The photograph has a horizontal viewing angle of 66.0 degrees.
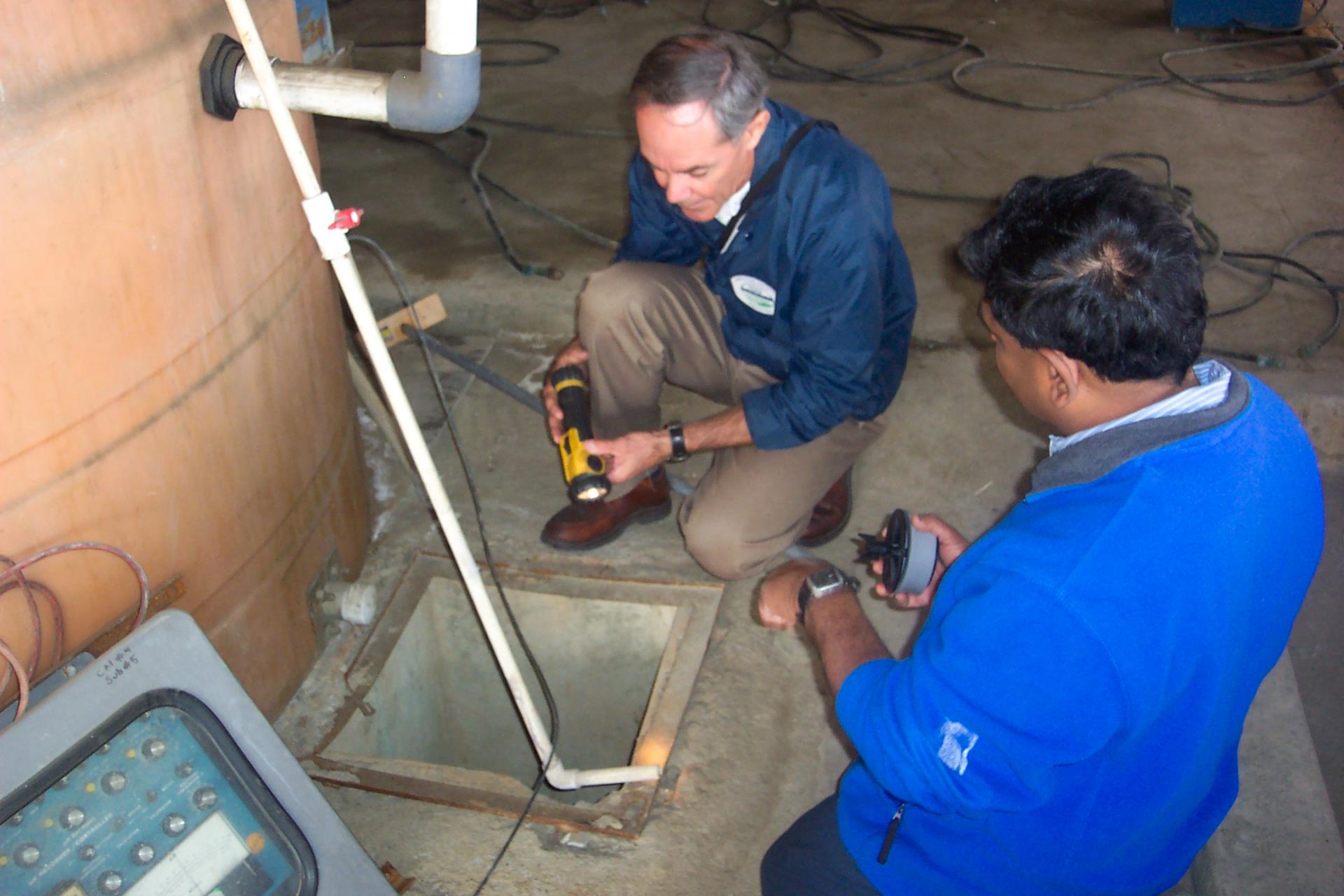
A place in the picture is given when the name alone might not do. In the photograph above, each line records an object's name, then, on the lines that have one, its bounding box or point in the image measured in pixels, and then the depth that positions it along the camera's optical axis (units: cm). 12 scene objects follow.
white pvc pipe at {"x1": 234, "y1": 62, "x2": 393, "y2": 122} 123
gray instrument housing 93
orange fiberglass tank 109
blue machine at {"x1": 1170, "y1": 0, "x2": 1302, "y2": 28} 473
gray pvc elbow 119
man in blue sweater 93
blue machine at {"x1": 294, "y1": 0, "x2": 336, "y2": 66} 207
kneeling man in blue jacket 166
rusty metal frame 169
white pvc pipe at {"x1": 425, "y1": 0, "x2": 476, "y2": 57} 115
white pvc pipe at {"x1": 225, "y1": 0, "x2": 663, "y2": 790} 114
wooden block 271
